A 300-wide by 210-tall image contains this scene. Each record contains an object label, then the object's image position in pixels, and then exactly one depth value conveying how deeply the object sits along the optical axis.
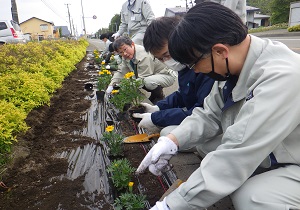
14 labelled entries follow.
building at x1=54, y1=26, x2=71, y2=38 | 71.20
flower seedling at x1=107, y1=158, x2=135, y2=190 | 1.89
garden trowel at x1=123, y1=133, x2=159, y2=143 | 2.51
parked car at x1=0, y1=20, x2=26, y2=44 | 11.25
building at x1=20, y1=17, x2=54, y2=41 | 50.06
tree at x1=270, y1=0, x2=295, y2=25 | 24.41
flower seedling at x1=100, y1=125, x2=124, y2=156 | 2.37
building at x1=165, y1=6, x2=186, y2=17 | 36.47
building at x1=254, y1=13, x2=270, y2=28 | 35.50
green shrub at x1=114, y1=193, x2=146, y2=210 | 1.62
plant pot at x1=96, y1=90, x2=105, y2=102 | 4.41
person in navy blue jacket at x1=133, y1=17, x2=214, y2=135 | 2.17
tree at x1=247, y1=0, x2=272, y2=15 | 41.21
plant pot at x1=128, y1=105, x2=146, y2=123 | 2.93
